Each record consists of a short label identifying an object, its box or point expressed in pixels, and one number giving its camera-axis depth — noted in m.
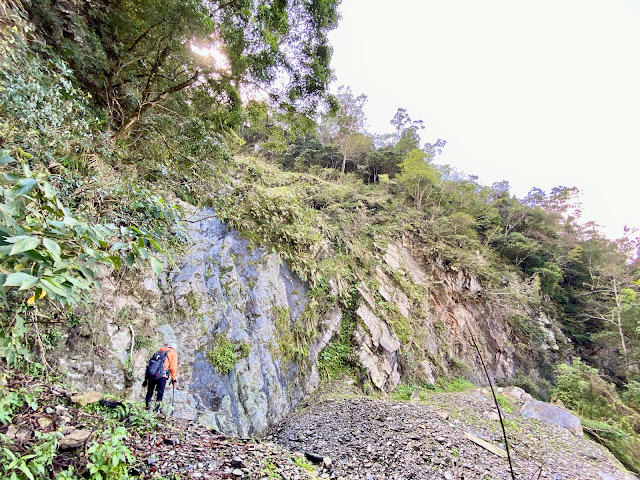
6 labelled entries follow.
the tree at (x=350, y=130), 17.48
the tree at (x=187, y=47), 4.14
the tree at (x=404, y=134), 18.05
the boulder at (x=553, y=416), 6.87
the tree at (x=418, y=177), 14.32
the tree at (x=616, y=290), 13.41
